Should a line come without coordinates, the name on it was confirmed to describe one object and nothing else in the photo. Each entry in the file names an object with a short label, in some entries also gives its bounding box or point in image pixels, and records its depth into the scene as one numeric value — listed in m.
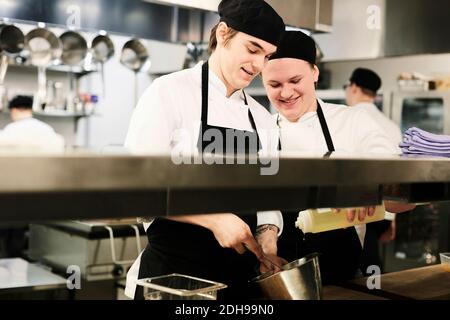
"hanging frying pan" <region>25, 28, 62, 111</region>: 3.19
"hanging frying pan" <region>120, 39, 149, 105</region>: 3.05
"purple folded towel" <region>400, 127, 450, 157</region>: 1.78
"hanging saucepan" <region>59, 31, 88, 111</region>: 3.25
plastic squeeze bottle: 1.79
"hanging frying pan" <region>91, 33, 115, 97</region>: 3.20
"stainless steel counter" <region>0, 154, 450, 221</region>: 0.83
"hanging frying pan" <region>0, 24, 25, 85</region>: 2.97
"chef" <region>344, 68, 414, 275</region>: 3.19
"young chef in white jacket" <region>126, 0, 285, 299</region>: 1.88
